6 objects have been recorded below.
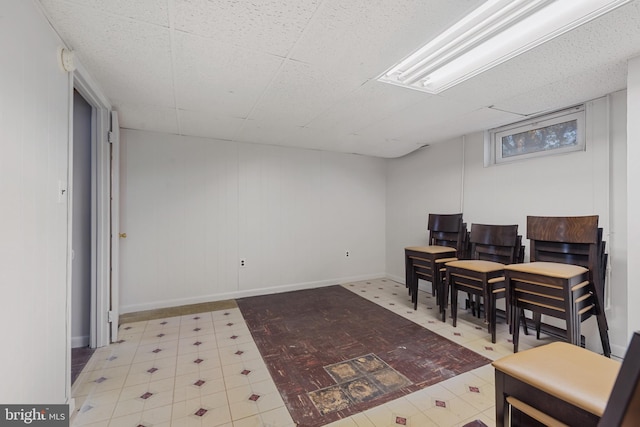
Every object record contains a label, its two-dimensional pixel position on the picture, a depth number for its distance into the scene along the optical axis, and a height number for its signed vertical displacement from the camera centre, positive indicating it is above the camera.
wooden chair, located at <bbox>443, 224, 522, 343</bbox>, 2.75 -0.58
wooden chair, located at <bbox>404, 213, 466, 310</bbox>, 3.35 -0.52
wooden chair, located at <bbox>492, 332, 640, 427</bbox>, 0.89 -0.62
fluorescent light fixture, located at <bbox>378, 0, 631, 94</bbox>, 1.49 +1.16
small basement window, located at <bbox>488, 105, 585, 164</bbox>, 2.77 +0.90
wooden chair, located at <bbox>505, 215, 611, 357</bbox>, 2.15 -0.56
